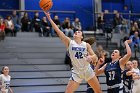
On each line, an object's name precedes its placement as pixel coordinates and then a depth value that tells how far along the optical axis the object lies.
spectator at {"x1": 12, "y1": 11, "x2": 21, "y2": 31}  14.87
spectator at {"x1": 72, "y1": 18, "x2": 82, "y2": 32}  15.50
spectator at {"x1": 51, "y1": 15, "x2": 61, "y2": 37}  15.12
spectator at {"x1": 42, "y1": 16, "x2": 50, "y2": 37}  14.94
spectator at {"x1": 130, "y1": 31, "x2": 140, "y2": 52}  13.96
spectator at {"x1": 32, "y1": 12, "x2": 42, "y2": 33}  15.05
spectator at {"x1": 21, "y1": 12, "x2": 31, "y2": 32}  15.12
